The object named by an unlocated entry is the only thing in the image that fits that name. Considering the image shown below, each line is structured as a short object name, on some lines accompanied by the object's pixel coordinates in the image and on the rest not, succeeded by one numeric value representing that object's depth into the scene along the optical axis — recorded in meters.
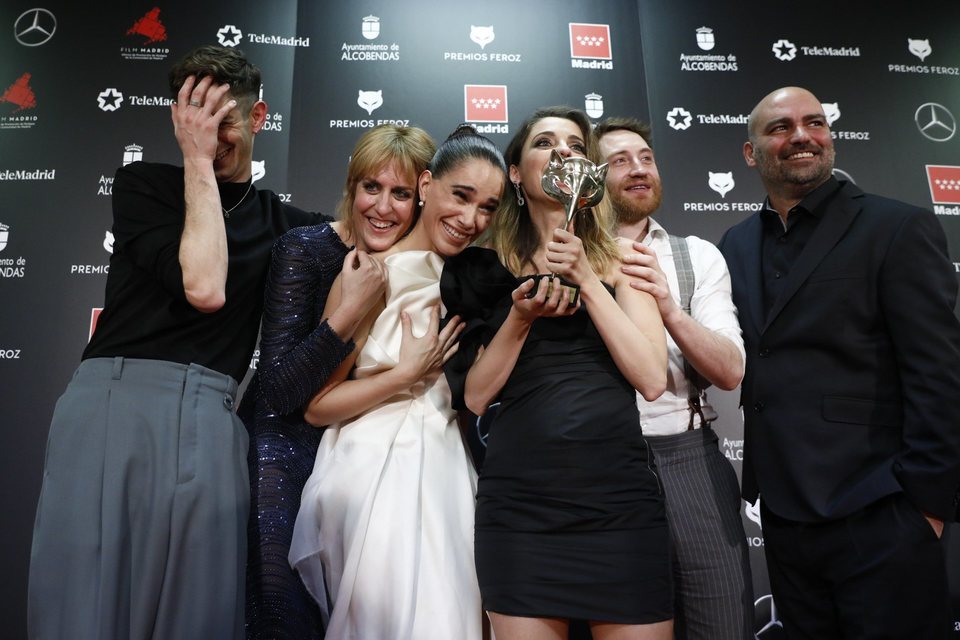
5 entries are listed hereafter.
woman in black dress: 1.75
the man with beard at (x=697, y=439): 2.19
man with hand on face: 1.79
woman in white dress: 1.90
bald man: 2.13
